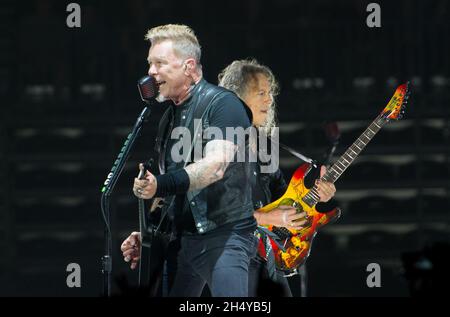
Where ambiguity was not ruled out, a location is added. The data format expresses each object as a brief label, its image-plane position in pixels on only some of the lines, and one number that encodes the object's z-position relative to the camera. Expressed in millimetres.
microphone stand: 6527
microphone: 6750
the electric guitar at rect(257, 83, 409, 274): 9453
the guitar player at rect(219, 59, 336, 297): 9125
